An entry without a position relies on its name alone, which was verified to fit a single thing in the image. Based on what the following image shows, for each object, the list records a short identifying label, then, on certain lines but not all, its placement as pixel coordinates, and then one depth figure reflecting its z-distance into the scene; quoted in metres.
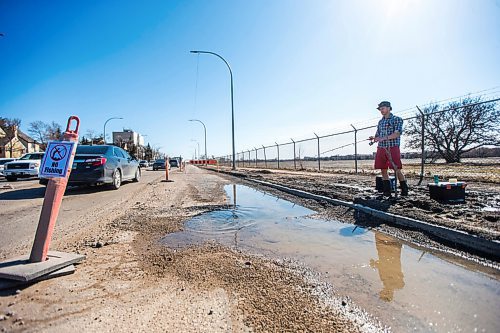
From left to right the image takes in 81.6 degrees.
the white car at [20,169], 16.02
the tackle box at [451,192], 5.20
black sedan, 8.58
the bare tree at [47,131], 68.99
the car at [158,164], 36.40
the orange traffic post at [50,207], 2.64
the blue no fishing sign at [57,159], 2.69
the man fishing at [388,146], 6.02
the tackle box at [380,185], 6.75
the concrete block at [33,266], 2.33
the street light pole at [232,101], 21.64
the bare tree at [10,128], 59.31
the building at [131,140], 92.16
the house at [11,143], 58.53
